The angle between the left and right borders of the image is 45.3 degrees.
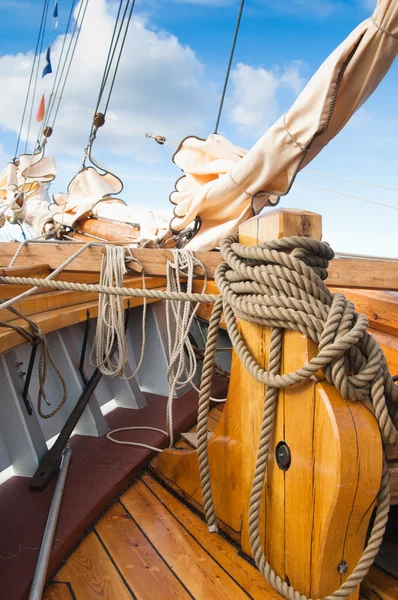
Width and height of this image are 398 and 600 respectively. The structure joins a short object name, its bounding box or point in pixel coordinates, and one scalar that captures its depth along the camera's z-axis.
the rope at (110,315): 2.16
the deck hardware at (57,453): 1.90
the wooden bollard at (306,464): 1.13
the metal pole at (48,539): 1.34
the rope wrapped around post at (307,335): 1.14
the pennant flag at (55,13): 9.91
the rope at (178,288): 2.19
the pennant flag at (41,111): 9.72
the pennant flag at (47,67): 9.26
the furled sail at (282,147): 2.32
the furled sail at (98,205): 4.65
